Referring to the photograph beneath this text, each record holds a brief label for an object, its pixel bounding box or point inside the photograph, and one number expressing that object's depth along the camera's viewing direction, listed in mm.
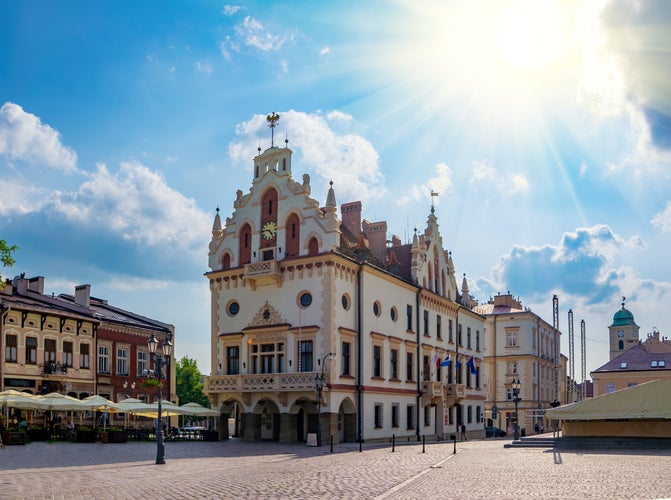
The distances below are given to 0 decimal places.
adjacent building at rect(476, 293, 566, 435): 83688
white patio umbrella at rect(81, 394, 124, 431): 43541
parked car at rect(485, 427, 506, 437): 68562
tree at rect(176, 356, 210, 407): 106750
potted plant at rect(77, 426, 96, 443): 41281
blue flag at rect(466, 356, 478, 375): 56197
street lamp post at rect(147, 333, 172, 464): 27328
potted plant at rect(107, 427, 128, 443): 41469
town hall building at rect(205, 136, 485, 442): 42688
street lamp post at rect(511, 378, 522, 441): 48388
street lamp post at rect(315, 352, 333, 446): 38812
